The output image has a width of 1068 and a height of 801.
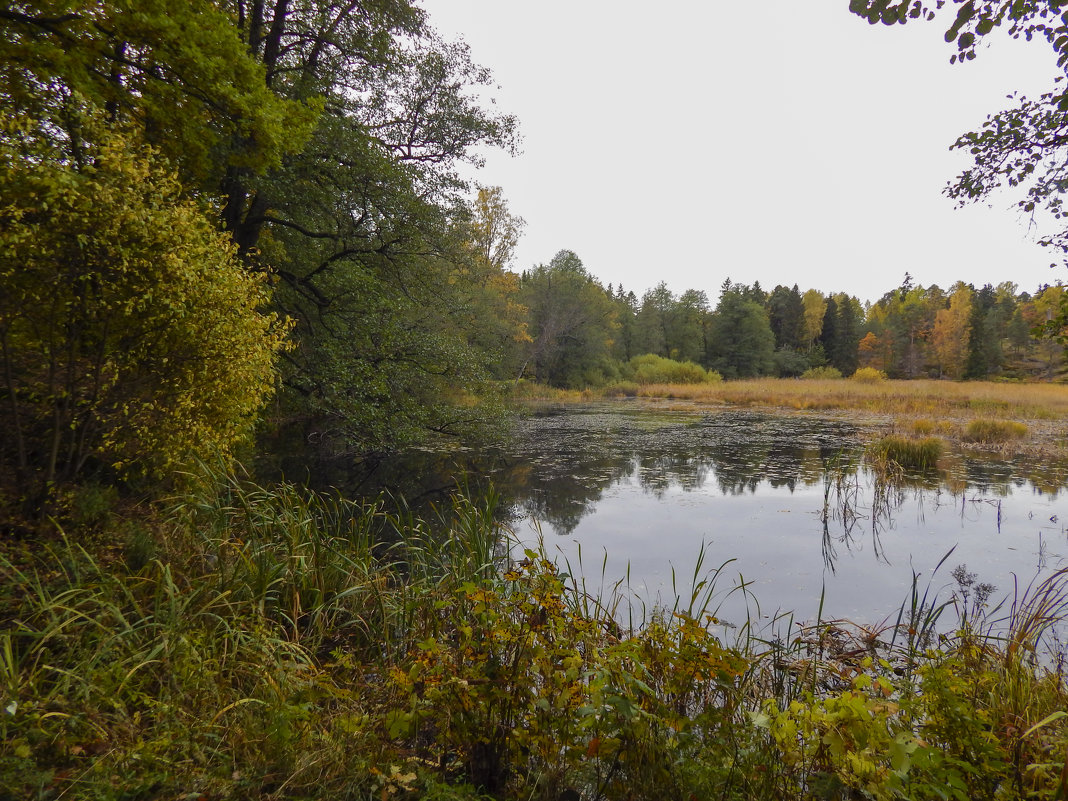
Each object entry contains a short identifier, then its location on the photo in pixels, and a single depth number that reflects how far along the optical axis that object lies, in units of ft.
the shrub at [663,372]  110.42
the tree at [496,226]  79.25
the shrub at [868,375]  117.91
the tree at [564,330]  95.04
